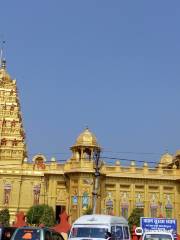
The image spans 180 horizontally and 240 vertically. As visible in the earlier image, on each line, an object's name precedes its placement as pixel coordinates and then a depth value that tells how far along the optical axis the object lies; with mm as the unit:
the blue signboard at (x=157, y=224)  26000
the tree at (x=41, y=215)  42406
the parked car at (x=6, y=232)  17984
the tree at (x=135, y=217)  43319
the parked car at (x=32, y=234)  14148
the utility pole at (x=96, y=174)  30531
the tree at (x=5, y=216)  42681
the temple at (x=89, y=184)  48062
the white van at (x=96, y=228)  15867
